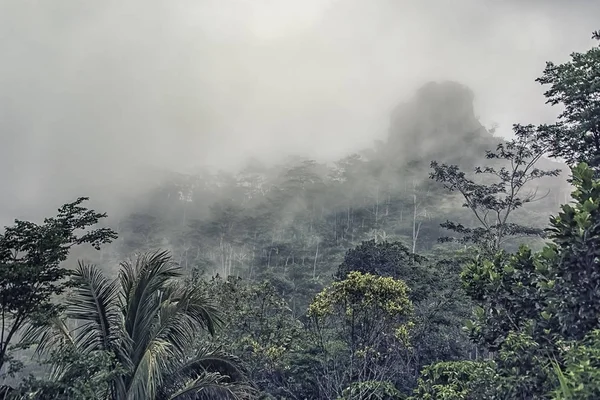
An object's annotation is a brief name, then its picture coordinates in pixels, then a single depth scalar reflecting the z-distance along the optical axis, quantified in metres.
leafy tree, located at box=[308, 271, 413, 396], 11.57
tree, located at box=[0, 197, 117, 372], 5.63
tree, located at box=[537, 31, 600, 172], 10.08
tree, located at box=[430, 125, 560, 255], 15.63
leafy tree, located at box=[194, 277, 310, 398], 16.53
